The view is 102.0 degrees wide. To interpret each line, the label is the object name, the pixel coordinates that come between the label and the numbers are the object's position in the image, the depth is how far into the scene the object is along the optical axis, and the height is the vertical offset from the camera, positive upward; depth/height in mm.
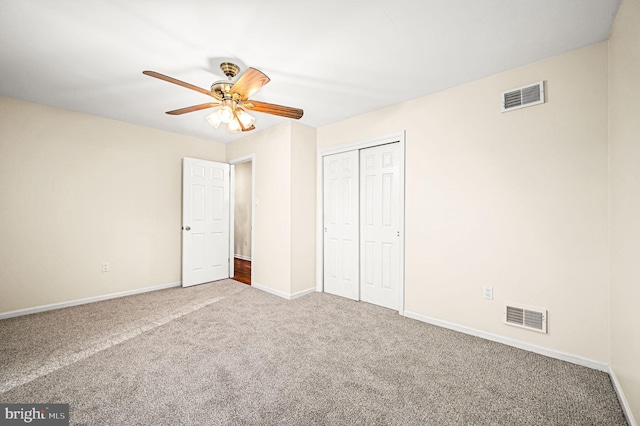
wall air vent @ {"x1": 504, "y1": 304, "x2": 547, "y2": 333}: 2195 -909
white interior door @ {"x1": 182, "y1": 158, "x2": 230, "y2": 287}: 4254 -152
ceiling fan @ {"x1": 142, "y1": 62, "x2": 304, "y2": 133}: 2037 +955
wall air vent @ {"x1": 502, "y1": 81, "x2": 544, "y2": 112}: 2209 +1033
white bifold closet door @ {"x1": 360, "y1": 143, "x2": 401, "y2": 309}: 3275 -152
